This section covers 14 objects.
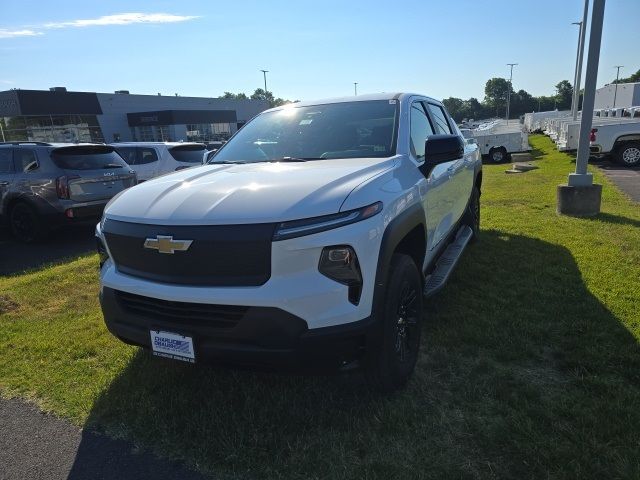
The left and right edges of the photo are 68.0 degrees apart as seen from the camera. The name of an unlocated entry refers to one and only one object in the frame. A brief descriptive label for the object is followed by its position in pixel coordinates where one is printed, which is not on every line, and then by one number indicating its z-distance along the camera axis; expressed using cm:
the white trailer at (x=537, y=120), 4204
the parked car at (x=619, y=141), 1427
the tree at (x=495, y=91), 13488
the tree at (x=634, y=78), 10231
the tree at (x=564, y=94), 11692
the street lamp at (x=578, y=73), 2350
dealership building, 3838
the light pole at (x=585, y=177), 750
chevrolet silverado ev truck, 228
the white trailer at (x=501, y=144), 2084
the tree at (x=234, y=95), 14970
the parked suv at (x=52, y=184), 736
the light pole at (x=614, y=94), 4516
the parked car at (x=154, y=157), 1101
